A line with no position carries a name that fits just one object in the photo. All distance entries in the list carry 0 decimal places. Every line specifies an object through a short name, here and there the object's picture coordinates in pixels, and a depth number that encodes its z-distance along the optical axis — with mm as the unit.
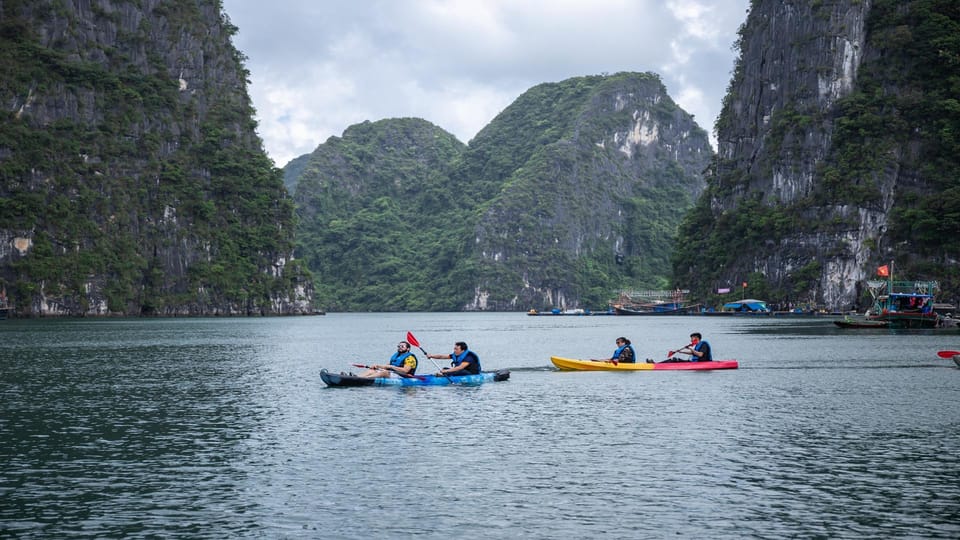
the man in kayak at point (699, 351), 45562
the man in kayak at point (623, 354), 45125
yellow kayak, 45062
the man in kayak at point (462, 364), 39703
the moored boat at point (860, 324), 88188
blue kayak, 38625
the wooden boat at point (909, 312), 88438
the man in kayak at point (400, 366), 38969
